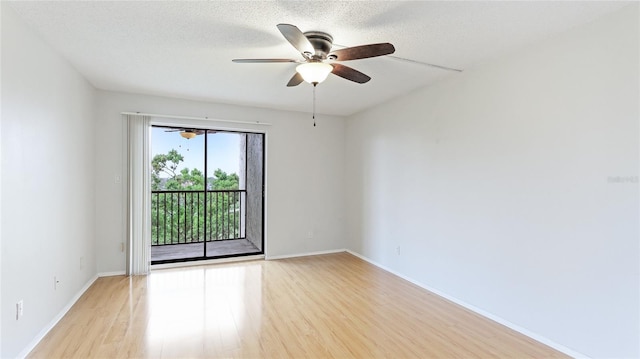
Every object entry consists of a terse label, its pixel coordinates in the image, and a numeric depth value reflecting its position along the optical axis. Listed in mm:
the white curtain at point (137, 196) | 4027
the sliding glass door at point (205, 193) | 5027
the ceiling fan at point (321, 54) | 2049
